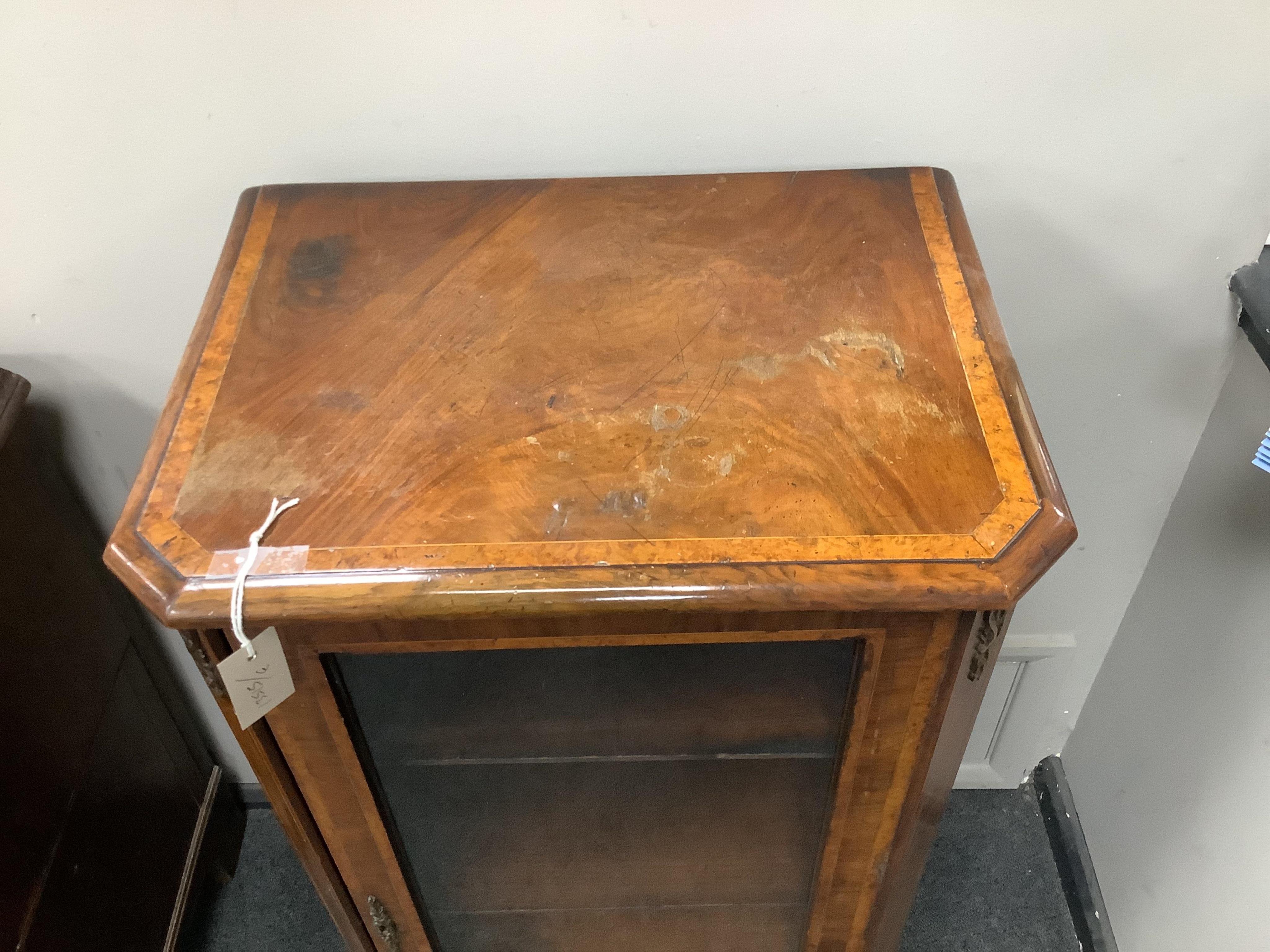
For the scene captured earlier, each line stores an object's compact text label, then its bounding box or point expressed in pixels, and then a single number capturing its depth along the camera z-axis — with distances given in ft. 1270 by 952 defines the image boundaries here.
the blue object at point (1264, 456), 2.40
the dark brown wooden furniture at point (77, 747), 2.87
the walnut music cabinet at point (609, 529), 1.70
